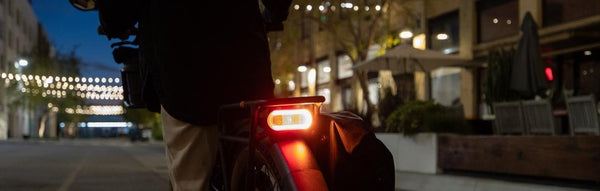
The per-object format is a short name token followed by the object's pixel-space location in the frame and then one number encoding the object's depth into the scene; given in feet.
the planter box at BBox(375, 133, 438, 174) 29.30
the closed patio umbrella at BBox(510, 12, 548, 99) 32.37
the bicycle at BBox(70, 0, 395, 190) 7.06
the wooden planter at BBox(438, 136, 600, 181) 20.83
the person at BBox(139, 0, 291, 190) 8.54
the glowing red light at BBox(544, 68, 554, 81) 44.75
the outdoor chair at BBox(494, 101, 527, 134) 30.83
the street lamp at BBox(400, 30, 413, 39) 59.06
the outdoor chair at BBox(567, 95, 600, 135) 28.30
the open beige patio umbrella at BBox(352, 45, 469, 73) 43.93
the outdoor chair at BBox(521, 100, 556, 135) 29.27
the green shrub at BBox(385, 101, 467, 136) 29.86
